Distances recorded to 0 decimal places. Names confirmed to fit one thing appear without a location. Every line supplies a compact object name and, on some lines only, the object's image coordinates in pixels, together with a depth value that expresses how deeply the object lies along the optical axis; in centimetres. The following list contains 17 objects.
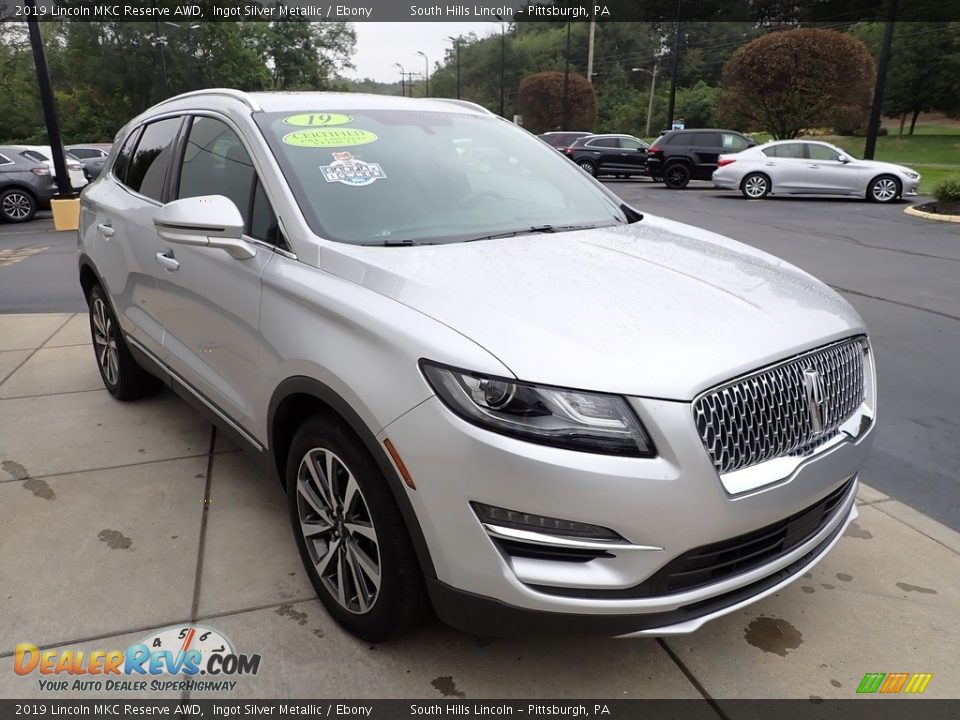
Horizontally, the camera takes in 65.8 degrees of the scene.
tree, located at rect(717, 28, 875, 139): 2714
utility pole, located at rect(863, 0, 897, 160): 1906
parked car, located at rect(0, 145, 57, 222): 1456
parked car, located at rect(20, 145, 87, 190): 1520
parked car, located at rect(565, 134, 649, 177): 2475
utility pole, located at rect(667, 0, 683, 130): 3161
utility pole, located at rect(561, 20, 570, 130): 4681
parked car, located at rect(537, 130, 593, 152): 2730
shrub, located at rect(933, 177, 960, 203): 1388
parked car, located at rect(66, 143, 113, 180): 1839
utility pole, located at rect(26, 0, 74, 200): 1153
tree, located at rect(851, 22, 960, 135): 4956
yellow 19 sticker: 310
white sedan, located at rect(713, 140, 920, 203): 1653
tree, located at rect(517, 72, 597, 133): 5403
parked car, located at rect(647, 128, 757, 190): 2150
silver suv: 189
